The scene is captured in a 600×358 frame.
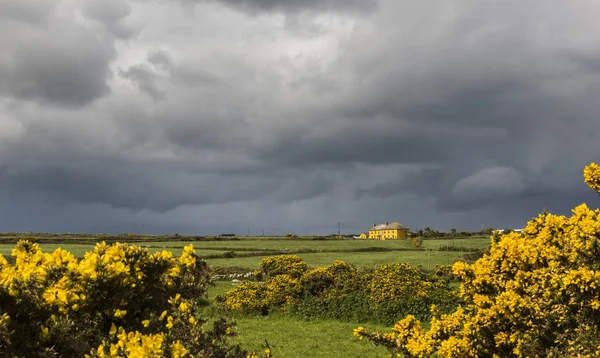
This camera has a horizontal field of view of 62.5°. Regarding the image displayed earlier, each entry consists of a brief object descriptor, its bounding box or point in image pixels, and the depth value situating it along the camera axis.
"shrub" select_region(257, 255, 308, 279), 28.89
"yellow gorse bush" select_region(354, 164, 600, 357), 7.77
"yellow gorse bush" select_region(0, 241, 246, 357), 5.00
